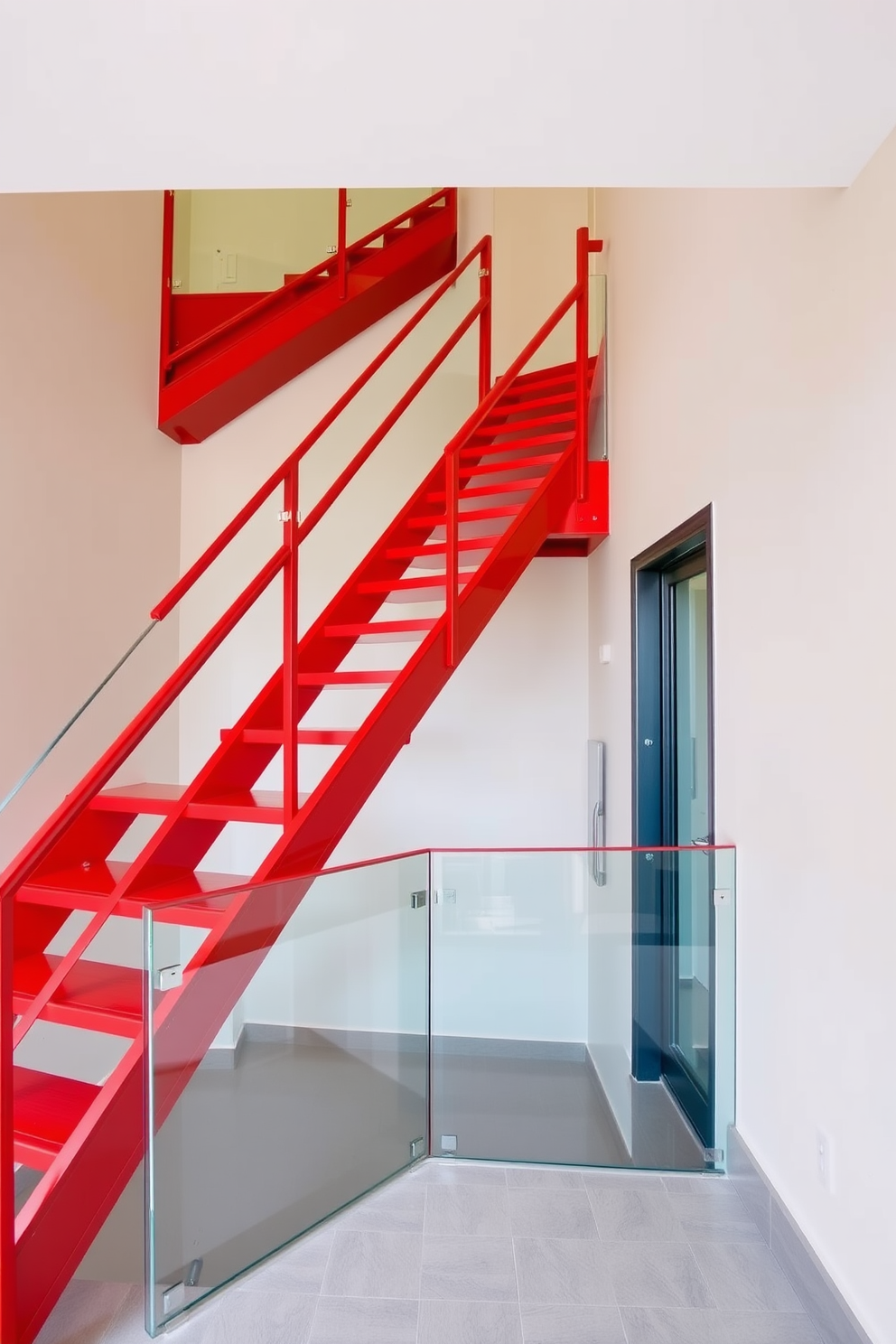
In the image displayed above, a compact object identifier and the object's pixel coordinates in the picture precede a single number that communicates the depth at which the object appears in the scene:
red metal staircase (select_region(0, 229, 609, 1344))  1.86
